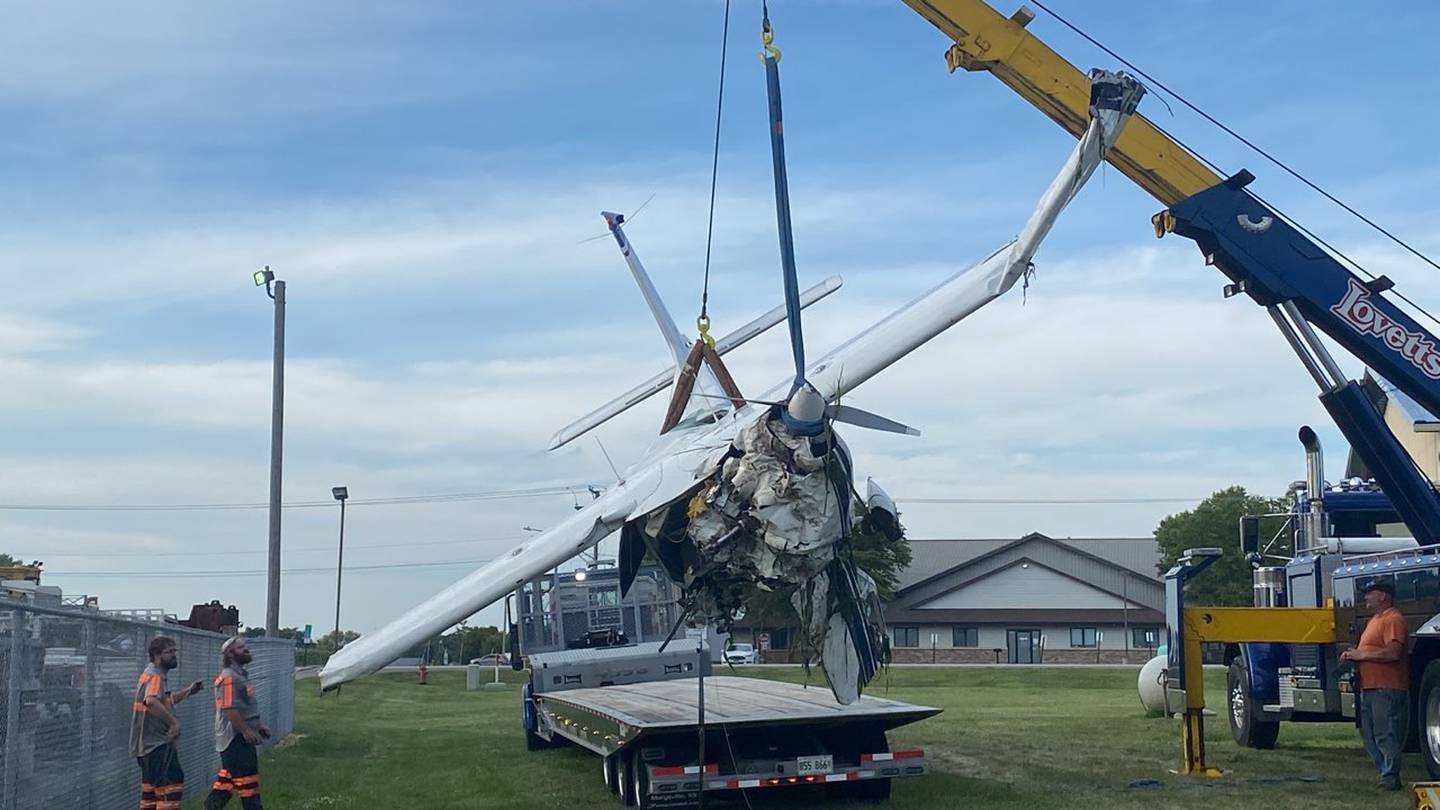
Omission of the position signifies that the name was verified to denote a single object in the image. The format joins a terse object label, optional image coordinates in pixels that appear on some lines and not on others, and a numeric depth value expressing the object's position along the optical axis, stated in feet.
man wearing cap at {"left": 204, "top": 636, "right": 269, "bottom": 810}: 37.81
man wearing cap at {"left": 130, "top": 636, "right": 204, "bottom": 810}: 35.60
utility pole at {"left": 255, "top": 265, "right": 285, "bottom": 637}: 87.40
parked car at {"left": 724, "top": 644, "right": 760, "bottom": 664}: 162.93
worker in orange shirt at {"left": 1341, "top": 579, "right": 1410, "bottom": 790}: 42.88
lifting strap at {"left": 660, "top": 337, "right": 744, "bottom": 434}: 44.75
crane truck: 47.29
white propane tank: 75.97
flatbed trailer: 41.45
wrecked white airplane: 33.12
